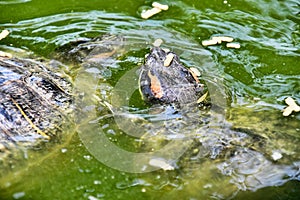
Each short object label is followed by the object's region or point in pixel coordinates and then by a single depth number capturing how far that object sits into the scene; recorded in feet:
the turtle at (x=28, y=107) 22.43
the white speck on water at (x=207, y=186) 21.52
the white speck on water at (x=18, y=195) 21.43
